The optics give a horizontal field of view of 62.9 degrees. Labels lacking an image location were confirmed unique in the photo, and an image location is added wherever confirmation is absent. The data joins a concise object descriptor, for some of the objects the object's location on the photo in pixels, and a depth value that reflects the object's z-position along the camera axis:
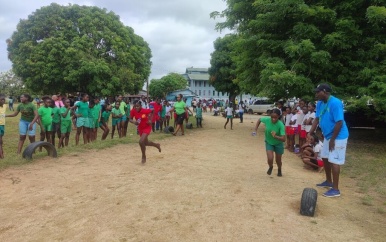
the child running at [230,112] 17.75
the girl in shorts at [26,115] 8.31
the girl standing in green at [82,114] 9.95
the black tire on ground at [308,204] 4.55
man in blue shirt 5.25
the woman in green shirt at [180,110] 13.20
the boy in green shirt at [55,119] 9.31
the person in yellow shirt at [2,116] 8.12
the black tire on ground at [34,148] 7.65
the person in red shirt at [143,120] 7.63
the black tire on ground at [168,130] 14.11
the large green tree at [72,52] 24.56
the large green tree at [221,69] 38.94
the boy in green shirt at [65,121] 9.42
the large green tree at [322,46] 10.67
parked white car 34.48
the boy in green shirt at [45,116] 8.95
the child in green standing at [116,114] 11.76
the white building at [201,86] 80.44
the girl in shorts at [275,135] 6.57
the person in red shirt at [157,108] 13.76
